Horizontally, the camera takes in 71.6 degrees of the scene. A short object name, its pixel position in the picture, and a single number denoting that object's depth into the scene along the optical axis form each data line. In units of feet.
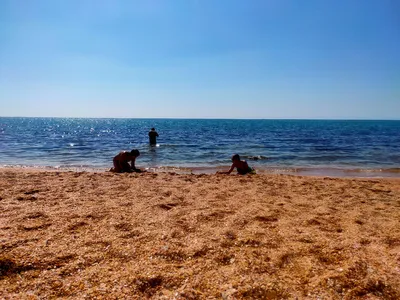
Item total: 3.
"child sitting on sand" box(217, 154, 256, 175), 34.82
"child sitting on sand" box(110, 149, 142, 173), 35.24
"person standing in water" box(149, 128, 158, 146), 78.10
